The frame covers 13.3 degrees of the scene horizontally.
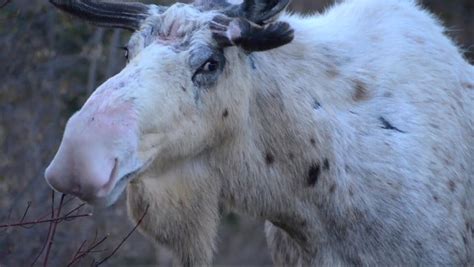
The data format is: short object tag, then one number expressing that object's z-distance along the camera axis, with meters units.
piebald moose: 9.78
